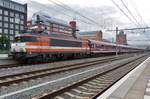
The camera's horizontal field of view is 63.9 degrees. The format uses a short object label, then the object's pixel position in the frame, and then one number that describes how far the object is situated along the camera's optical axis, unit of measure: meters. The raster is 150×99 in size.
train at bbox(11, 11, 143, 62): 12.25
